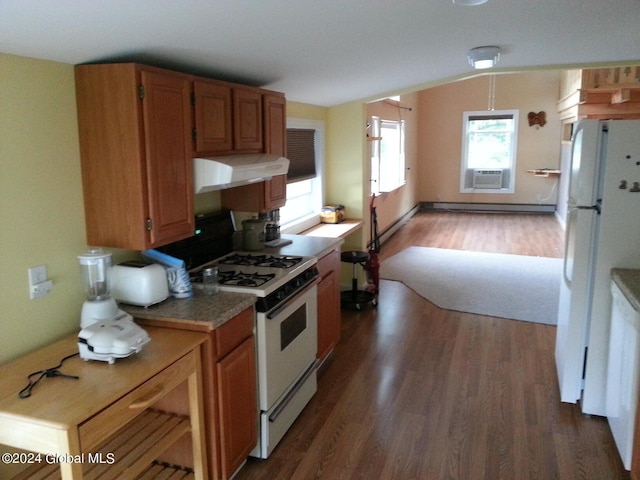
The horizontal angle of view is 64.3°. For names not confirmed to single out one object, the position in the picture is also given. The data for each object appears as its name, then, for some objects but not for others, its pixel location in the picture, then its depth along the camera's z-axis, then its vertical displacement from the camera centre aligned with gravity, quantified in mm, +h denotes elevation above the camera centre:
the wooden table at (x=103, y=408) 1544 -818
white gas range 2596 -882
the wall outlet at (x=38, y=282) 2082 -529
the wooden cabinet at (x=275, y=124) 3275 +188
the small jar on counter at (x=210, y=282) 2574 -647
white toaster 2324 -593
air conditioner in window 10523 -541
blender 1867 -655
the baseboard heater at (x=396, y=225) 8027 -1265
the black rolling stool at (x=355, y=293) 4934 -1407
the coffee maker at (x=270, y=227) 3678 -537
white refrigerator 2773 -496
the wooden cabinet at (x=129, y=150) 2150 +13
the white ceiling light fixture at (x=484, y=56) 3408 +646
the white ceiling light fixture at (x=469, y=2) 2195 +642
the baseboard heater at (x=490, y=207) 10406 -1155
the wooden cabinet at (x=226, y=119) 2576 +187
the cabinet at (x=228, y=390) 2229 -1079
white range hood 2523 -95
